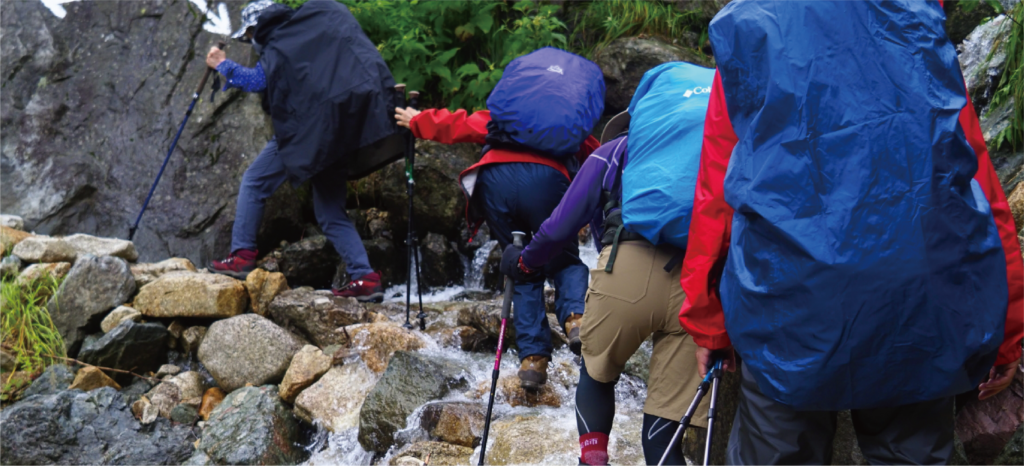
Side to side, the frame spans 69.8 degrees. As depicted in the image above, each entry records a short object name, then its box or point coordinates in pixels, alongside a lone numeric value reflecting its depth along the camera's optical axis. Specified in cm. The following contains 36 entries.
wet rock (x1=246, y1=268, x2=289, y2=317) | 624
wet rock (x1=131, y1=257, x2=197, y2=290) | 639
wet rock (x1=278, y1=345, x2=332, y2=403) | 532
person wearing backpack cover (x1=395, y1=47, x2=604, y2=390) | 447
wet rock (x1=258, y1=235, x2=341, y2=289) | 739
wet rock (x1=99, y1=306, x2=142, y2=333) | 599
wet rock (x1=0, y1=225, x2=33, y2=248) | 665
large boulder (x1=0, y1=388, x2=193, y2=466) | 492
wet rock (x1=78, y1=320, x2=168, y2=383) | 580
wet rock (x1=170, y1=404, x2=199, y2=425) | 544
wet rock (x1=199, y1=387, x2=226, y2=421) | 561
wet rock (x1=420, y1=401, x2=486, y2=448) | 429
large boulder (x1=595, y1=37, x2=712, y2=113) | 873
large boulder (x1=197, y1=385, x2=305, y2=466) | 488
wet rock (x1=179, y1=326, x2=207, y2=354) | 602
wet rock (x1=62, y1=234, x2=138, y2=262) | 671
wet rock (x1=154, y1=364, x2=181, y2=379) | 593
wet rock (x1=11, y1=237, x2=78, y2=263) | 642
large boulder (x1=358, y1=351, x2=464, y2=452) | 458
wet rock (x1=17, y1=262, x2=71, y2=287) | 614
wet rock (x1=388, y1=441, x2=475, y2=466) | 409
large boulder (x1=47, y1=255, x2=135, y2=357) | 605
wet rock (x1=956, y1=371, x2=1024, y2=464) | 310
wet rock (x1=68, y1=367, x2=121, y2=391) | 567
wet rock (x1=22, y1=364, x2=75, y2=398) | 561
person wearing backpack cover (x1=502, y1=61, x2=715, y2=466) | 264
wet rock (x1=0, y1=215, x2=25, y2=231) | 716
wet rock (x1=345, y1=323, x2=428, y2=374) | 540
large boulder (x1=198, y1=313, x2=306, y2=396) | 563
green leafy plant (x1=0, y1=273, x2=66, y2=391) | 582
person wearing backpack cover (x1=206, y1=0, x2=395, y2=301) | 598
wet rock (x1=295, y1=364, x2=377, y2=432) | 501
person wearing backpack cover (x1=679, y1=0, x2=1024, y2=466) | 175
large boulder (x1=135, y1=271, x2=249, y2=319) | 598
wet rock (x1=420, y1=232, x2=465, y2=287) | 775
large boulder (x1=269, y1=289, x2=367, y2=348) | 591
